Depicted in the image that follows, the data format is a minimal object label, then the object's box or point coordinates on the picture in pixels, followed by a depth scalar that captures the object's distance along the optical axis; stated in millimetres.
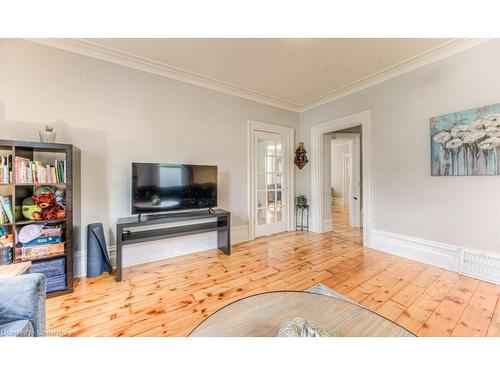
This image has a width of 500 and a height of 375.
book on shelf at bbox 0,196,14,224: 1644
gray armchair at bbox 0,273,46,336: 919
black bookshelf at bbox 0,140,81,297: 1664
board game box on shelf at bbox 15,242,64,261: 1696
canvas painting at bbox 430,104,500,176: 1922
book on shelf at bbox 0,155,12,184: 1645
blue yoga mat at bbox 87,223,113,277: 2098
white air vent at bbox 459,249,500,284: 1916
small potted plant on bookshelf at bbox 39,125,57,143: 1832
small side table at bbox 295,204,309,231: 3982
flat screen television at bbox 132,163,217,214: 2258
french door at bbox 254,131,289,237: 3539
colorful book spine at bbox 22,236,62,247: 1758
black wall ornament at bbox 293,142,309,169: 3824
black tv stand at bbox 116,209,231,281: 2058
